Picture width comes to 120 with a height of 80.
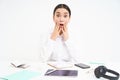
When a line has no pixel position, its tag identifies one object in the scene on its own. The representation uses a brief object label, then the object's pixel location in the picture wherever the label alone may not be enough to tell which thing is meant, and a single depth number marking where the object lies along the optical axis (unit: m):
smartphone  1.42
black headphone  1.16
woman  2.03
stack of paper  1.44
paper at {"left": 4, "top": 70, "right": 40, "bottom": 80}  1.20
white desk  1.19
